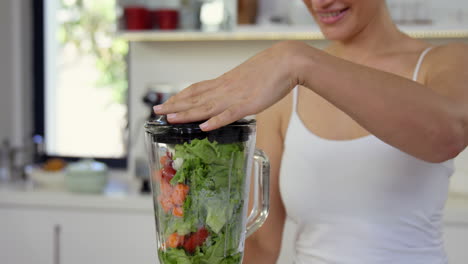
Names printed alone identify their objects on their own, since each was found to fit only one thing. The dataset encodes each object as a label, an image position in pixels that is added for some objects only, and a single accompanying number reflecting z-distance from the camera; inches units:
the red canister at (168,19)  103.6
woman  26.4
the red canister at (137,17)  104.8
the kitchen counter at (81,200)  91.6
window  123.7
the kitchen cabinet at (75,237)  92.6
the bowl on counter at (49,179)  103.7
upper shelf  94.4
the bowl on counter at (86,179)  96.4
